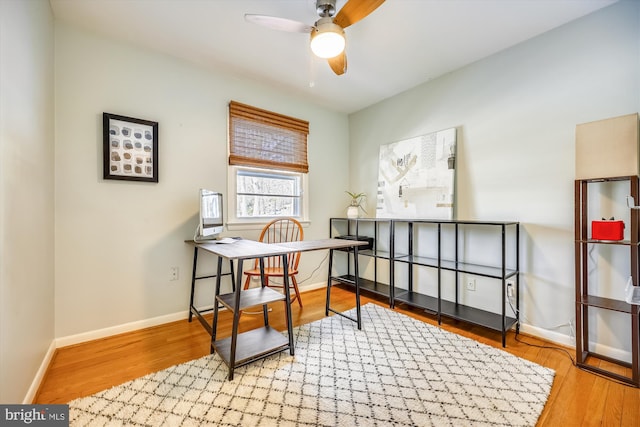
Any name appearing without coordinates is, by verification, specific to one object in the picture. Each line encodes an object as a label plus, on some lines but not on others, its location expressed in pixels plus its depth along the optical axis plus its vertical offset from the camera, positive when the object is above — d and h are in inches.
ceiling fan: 62.9 +46.1
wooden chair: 107.1 -11.2
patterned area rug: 53.4 -39.2
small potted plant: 136.8 +5.3
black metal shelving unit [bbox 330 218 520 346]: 88.8 -19.3
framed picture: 87.3 +21.8
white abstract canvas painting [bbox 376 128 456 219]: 108.4 +15.7
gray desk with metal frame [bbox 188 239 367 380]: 65.0 -22.6
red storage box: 65.7 -4.1
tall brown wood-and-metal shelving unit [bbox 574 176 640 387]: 64.0 -22.1
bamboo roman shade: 113.5 +33.4
